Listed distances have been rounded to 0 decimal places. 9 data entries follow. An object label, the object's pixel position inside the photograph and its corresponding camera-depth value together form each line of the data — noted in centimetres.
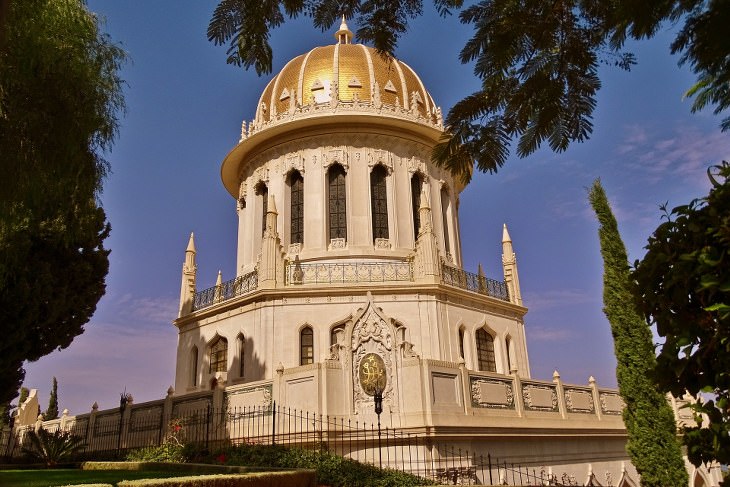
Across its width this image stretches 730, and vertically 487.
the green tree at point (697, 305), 436
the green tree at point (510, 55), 482
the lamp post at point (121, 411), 2053
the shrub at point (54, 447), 1928
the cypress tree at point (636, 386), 1628
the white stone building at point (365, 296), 1634
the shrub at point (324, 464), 1284
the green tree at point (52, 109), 885
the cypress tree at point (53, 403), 4456
